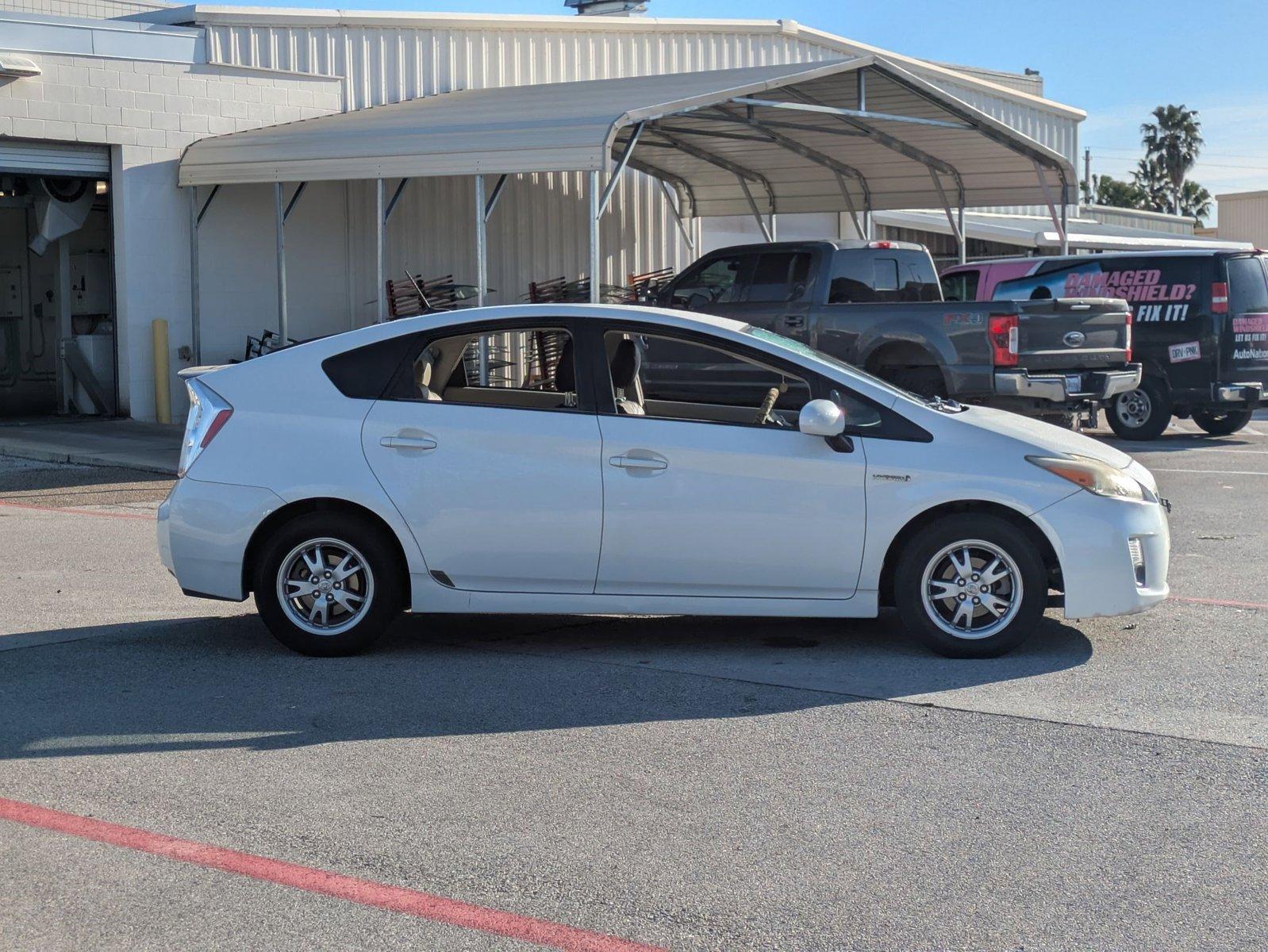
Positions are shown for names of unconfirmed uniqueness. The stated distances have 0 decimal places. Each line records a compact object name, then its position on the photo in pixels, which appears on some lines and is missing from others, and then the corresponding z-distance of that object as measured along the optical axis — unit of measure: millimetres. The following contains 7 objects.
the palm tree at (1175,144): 86062
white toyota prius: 6770
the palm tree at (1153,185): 86188
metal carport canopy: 16391
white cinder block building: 18656
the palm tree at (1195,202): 83875
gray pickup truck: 13594
